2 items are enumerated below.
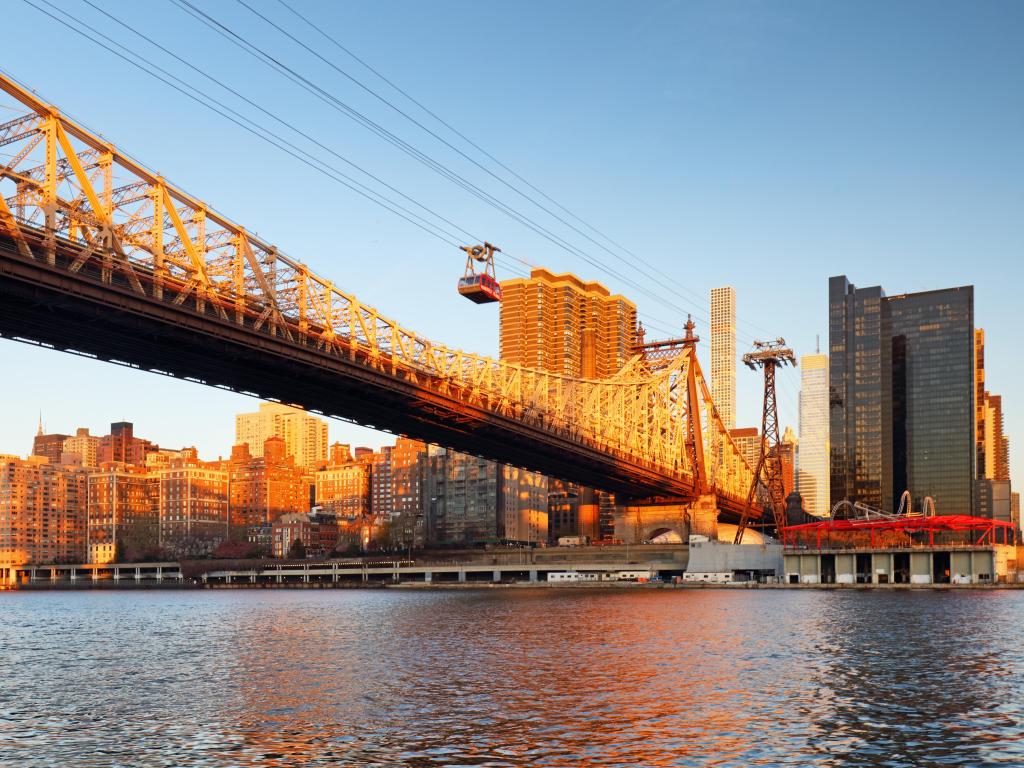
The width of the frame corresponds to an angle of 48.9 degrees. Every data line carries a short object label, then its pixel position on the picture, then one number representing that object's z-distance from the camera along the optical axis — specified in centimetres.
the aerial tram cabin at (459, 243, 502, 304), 8381
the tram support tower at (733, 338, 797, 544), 15575
